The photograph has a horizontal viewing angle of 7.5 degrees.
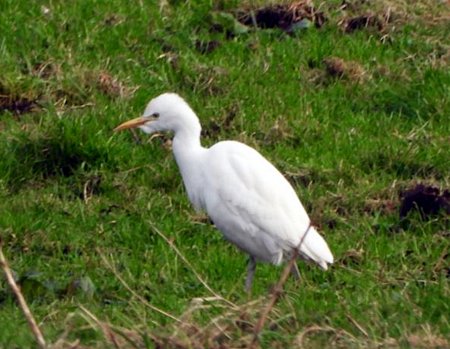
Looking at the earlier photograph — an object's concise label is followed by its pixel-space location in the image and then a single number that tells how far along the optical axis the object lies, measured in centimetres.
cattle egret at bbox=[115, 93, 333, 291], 1659
